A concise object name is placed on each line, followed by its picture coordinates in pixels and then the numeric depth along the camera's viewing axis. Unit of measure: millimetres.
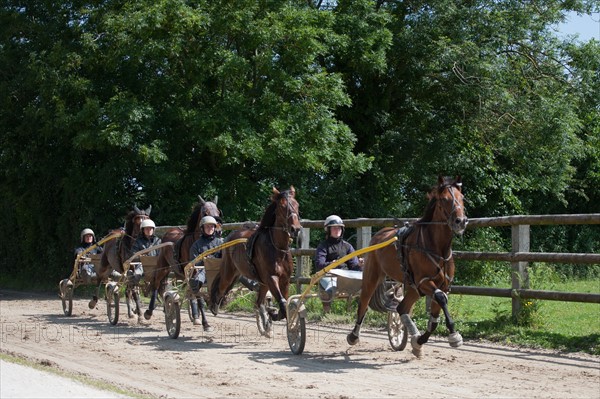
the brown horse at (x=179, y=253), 15250
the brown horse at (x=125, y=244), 17281
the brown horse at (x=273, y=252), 12492
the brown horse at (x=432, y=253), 10289
